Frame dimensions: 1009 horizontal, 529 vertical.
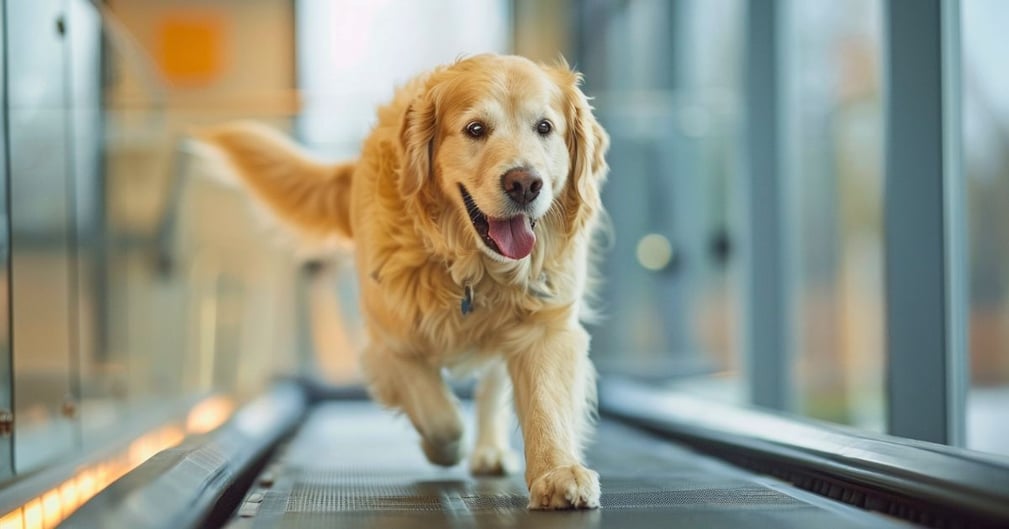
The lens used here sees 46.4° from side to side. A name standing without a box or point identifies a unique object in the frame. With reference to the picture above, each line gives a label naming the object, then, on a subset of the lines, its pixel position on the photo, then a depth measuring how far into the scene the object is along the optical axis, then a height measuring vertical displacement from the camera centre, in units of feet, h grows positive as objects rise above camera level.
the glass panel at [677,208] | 19.11 +0.89
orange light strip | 7.68 -1.65
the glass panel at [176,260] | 14.30 +0.16
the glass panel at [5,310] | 9.00 -0.27
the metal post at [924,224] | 9.72 +0.27
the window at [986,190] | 9.84 +0.57
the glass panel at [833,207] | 15.60 +0.72
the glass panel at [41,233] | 9.53 +0.36
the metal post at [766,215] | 15.26 +0.58
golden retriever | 7.82 +0.14
